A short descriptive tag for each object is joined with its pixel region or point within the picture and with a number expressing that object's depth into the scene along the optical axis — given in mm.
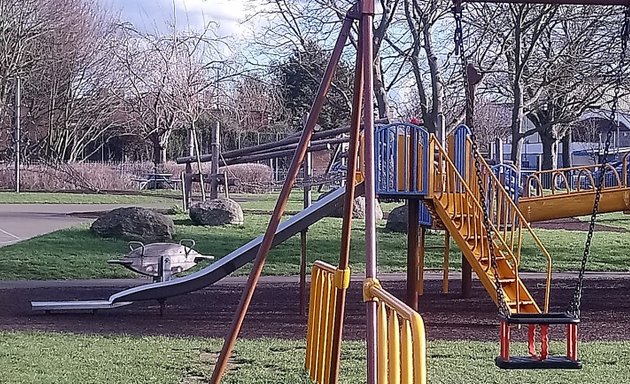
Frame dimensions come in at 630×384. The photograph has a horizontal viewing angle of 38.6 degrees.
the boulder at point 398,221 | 21547
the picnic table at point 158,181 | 41438
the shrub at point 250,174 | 39541
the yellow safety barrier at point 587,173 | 13309
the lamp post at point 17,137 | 36494
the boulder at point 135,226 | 19703
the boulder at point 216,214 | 22672
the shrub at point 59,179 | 40250
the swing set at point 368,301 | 4335
